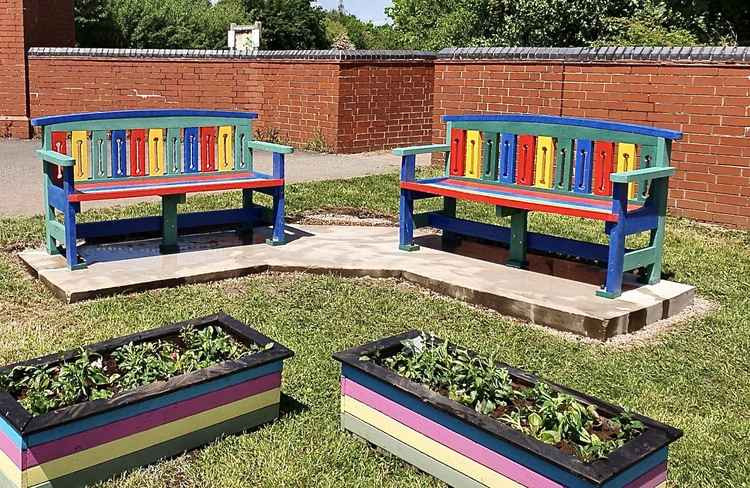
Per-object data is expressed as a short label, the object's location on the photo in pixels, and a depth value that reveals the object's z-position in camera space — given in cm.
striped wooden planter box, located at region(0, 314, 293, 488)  320
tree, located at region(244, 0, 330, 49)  4284
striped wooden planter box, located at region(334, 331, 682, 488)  302
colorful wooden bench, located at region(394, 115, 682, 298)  581
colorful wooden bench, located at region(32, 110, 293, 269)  650
